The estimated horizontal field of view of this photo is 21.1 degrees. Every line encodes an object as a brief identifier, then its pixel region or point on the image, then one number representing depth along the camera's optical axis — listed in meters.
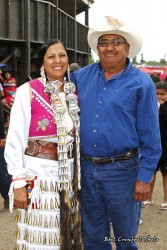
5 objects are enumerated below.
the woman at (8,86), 11.36
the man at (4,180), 5.44
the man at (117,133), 3.15
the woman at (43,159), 3.07
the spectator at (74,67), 6.89
